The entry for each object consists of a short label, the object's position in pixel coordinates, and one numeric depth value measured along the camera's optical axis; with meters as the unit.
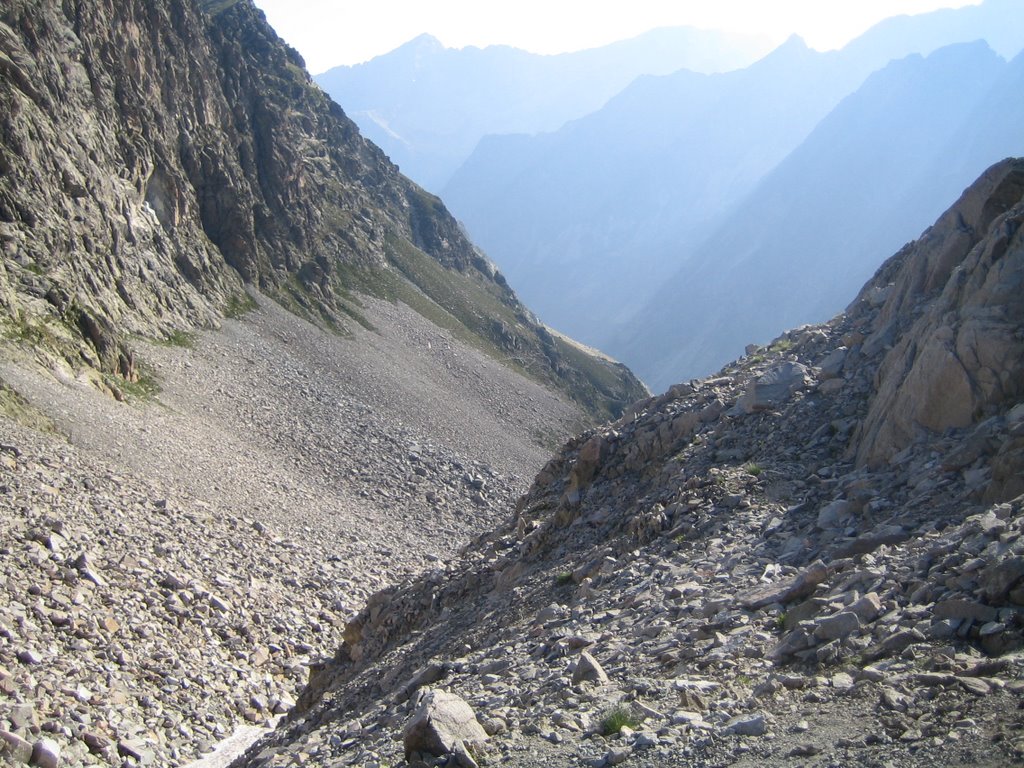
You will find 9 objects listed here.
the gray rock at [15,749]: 18.52
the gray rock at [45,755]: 18.94
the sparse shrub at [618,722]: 9.56
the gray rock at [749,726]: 8.71
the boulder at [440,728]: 9.91
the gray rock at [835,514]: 13.86
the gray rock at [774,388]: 19.56
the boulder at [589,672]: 11.19
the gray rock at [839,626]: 9.95
